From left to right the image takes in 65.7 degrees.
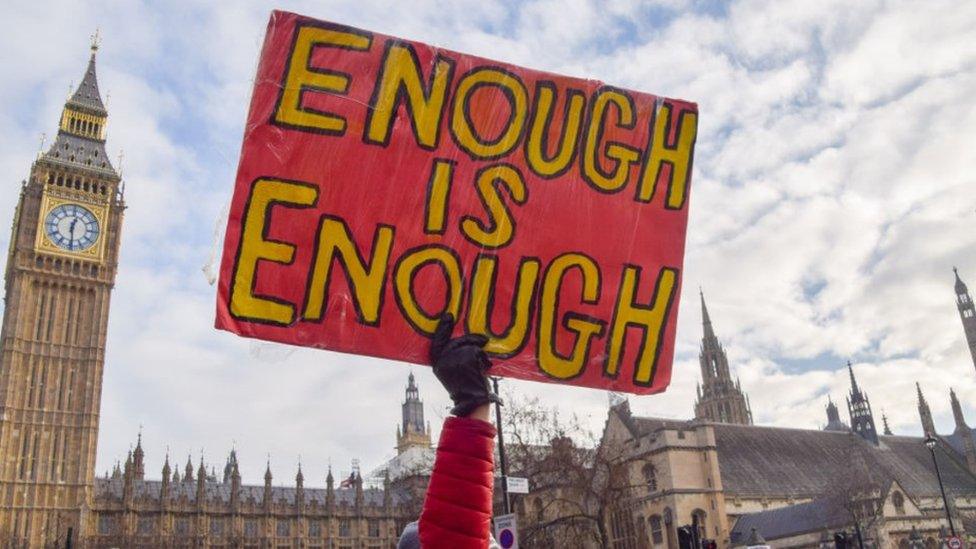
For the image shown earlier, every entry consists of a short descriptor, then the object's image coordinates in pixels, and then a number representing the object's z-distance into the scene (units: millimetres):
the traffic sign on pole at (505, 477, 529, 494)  17844
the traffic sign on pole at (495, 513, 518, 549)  15711
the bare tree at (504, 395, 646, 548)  30234
